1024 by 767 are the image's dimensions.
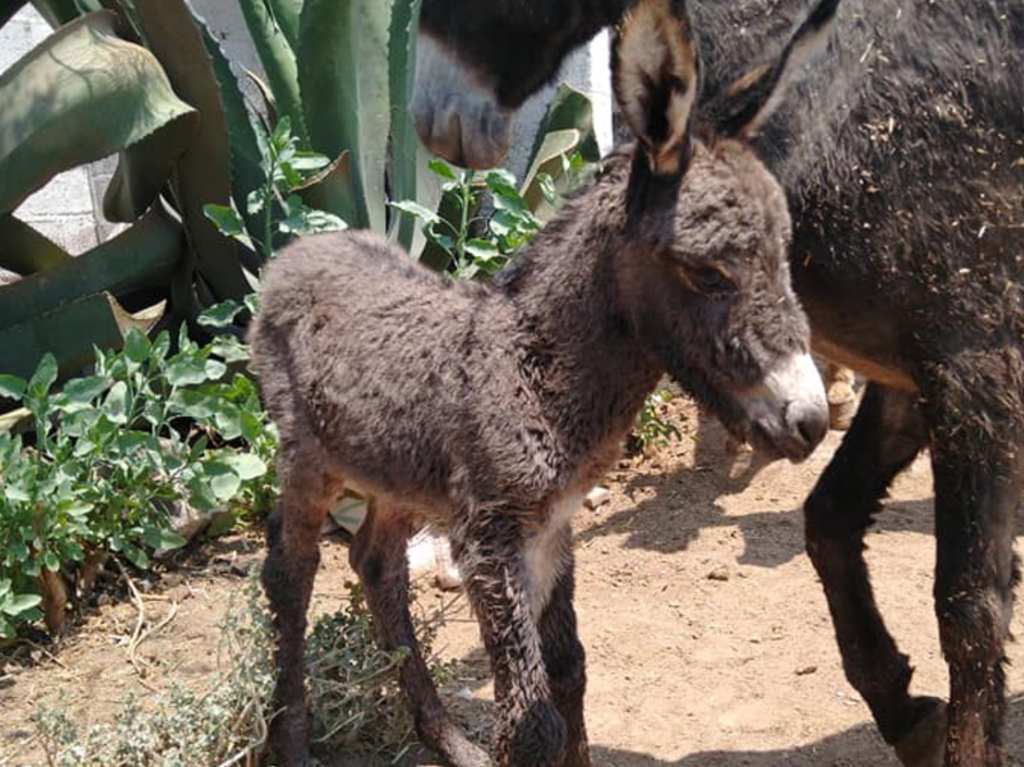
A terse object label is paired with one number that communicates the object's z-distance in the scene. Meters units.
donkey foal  2.57
